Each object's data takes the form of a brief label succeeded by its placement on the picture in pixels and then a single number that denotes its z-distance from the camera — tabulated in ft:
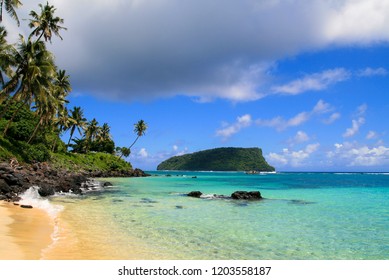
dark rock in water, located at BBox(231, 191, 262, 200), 98.63
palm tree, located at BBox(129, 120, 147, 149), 353.10
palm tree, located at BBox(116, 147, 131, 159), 368.29
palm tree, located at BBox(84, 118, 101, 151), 301.43
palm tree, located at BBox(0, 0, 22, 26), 90.02
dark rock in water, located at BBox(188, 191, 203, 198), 106.29
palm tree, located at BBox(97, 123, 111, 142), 343.67
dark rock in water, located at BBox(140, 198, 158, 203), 89.40
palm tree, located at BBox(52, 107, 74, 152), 231.71
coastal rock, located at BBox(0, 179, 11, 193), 72.03
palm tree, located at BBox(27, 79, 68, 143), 126.91
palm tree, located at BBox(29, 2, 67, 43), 138.21
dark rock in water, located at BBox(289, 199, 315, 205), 92.61
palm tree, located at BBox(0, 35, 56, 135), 115.24
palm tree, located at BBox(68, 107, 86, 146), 265.15
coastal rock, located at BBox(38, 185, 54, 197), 85.14
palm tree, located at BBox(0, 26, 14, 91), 109.09
